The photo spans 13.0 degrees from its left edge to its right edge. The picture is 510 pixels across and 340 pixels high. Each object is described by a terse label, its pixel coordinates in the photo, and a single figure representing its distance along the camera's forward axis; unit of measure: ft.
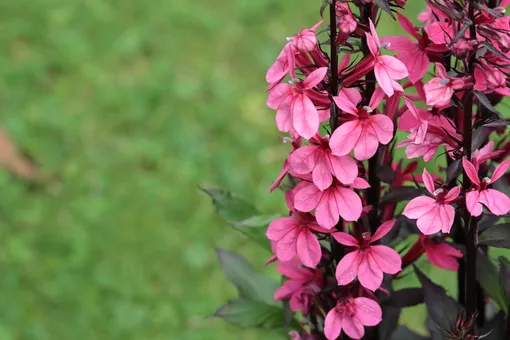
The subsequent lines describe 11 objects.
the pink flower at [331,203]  2.95
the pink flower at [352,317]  3.02
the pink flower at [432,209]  2.93
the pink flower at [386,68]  2.92
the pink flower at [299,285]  3.11
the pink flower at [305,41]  2.94
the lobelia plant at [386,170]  2.92
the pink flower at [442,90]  2.89
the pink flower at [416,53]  3.04
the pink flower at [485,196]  2.92
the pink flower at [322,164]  2.93
